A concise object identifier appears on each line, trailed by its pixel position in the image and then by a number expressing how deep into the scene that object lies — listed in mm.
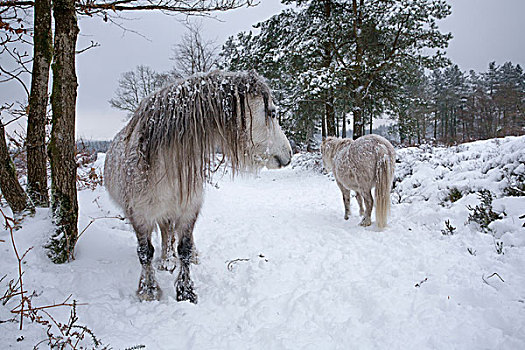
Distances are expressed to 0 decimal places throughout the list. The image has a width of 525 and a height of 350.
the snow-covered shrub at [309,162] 12320
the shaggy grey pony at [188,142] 2166
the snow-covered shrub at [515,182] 3386
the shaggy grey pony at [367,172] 4355
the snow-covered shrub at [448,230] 3434
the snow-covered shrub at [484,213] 3162
